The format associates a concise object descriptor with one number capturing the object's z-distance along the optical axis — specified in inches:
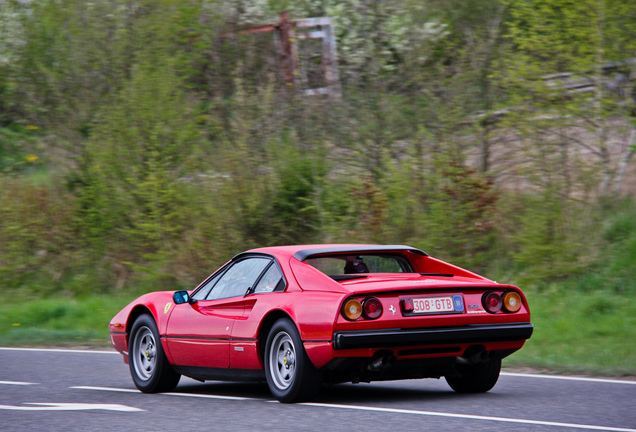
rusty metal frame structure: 1684.3
